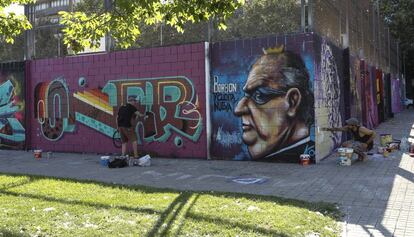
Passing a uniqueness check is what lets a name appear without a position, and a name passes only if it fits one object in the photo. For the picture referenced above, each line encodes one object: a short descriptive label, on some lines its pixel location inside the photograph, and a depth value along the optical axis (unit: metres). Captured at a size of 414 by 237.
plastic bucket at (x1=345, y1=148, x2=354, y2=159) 10.85
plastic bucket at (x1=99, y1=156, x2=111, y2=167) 11.66
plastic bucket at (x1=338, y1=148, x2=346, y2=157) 10.90
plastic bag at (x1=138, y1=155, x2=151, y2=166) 11.57
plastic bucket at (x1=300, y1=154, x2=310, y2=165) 11.16
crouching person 11.79
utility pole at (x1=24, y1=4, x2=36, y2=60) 16.06
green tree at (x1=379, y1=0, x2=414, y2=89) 36.97
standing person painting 12.73
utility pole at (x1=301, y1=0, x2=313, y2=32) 11.19
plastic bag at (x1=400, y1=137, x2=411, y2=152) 13.11
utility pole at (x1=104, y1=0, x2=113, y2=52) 14.27
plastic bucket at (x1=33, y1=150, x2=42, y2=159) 13.88
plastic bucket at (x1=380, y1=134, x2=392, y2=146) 13.56
